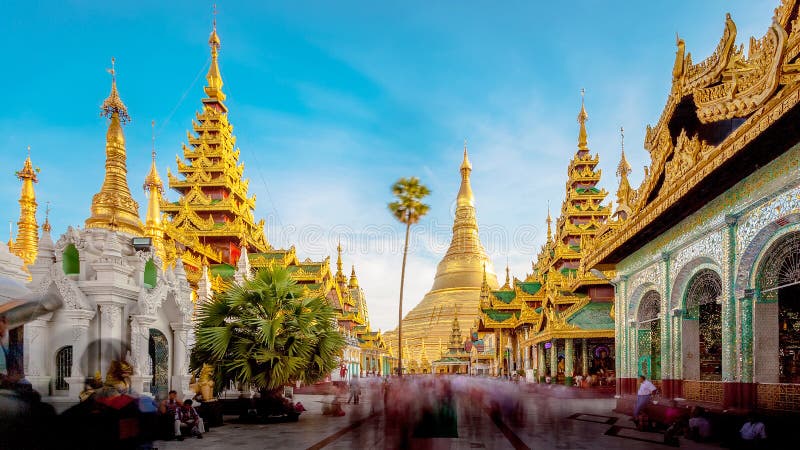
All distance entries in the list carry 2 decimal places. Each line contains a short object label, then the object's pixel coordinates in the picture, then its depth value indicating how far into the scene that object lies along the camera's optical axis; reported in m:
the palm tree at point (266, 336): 16.44
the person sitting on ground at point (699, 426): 12.95
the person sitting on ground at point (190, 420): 14.27
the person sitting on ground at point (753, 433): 10.96
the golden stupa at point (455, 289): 86.69
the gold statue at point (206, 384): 16.78
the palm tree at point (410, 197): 34.19
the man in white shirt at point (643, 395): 15.40
